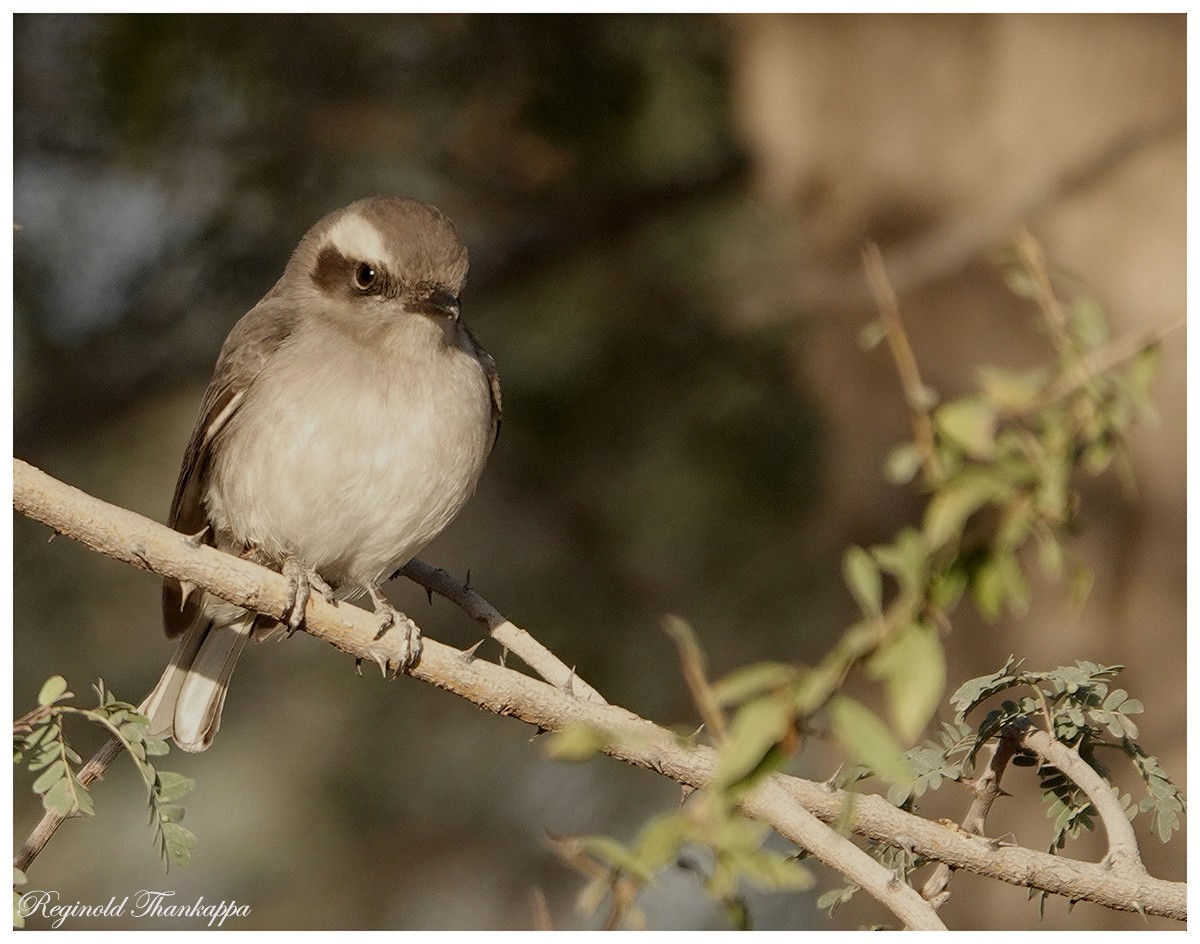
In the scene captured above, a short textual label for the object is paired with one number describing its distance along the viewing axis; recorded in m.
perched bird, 4.98
